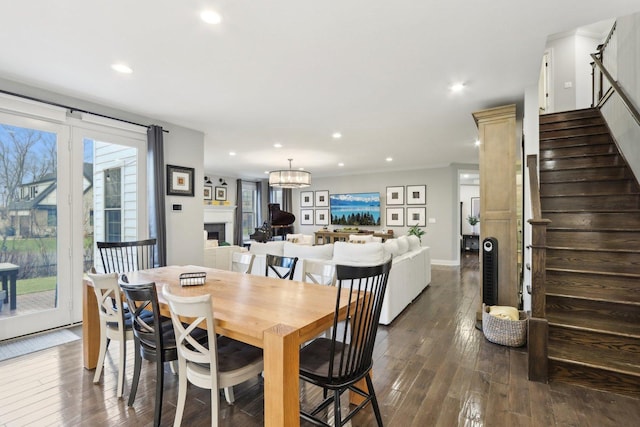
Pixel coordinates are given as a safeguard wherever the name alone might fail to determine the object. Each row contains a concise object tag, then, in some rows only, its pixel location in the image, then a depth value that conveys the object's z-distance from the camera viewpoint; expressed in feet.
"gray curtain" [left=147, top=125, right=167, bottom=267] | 13.82
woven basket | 10.04
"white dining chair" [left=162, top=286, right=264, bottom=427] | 5.06
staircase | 7.82
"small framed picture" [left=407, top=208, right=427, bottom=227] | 27.63
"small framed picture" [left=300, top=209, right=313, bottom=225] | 34.50
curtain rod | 10.19
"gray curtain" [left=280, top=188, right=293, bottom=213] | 35.22
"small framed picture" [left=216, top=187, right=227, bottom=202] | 32.22
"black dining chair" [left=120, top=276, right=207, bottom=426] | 5.86
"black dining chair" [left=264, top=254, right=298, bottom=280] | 9.15
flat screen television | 30.17
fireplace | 29.60
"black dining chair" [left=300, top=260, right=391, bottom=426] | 5.09
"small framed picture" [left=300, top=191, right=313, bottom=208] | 34.58
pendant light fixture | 22.03
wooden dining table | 4.56
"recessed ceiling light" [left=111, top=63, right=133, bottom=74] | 9.23
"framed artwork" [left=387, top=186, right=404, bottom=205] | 28.86
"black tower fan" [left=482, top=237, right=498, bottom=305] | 11.59
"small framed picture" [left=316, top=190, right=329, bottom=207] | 33.37
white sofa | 12.31
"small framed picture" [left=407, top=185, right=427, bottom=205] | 27.63
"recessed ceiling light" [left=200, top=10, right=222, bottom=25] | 6.81
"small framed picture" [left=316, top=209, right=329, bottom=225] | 33.41
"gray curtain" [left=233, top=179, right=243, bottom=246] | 32.96
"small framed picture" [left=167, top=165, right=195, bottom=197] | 14.91
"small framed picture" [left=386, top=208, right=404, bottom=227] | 28.91
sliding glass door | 10.55
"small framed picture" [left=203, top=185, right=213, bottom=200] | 30.70
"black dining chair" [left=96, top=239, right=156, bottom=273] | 13.06
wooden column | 11.52
